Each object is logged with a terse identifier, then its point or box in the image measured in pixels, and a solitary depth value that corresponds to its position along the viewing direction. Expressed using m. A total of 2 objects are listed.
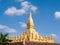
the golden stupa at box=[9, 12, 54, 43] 25.18
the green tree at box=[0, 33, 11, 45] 17.71
